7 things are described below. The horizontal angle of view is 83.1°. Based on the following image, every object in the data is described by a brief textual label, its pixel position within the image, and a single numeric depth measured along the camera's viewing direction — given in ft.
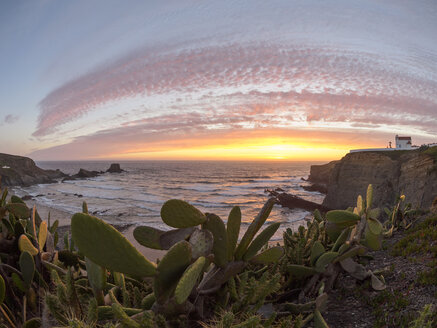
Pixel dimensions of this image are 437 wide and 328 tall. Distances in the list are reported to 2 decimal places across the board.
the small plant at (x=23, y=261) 8.27
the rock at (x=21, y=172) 155.12
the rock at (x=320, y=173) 165.78
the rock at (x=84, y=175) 214.20
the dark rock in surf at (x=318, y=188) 140.47
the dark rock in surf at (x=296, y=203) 89.45
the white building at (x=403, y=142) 125.92
